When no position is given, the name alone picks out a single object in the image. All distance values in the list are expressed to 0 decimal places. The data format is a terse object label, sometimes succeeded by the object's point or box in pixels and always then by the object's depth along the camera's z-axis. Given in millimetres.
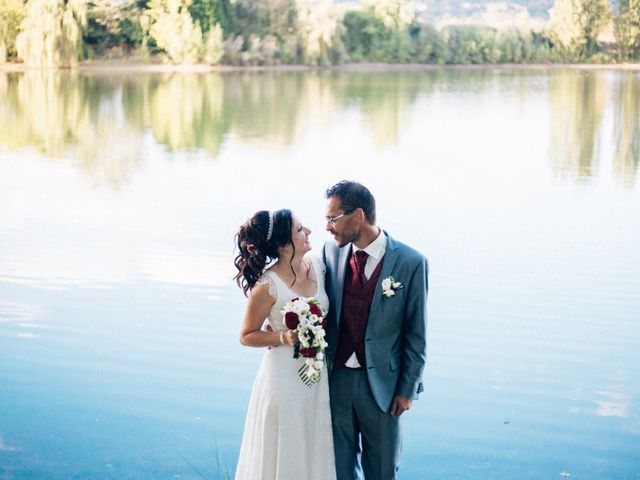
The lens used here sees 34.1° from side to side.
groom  3502
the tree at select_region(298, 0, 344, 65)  44688
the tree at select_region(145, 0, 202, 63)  43188
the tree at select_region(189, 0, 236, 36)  44906
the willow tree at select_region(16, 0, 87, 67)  35562
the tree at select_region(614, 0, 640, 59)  45250
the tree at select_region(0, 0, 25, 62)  38031
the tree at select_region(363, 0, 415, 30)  49156
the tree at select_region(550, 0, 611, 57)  45594
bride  3502
